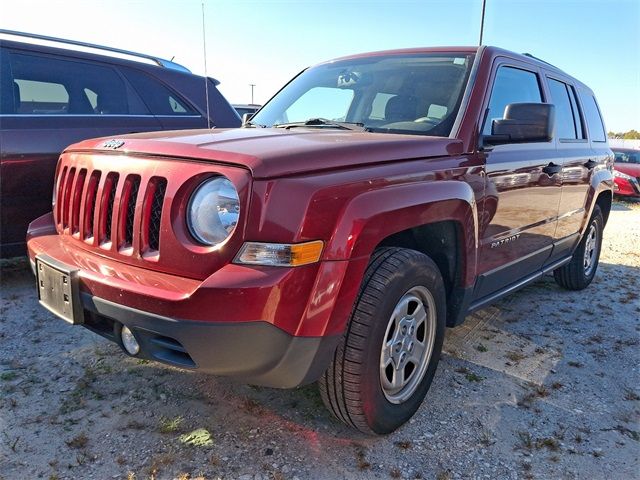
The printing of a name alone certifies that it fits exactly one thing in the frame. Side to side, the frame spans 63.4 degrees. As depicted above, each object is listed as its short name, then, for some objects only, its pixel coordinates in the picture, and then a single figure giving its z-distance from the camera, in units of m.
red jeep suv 1.85
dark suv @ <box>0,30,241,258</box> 3.90
